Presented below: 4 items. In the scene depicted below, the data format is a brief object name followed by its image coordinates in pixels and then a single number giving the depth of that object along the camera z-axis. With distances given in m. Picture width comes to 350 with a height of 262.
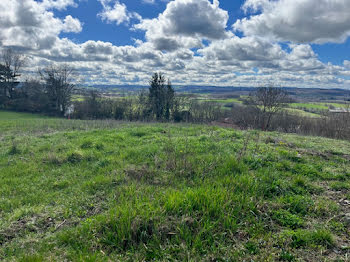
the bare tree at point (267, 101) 30.90
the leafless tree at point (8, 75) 45.72
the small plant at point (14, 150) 8.09
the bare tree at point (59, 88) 48.03
